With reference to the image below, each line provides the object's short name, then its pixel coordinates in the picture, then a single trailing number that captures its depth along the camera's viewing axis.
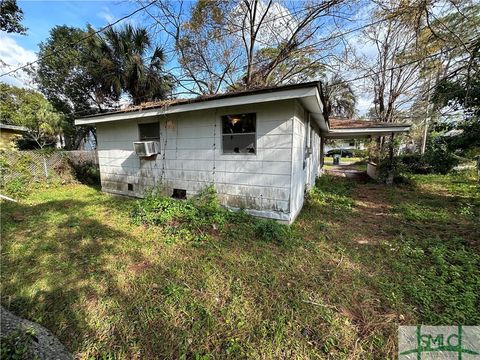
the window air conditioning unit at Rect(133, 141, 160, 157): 5.51
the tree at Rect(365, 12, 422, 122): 10.52
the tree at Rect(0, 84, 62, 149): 8.84
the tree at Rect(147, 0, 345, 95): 8.72
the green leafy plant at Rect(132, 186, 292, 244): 3.82
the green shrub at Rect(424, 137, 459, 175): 6.86
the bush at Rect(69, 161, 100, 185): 9.07
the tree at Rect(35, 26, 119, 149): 11.28
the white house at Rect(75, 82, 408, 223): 4.05
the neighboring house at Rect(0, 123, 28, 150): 10.84
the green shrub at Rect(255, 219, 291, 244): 3.68
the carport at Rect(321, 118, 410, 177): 6.99
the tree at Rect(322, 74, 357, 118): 18.22
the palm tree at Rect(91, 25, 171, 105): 9.46
